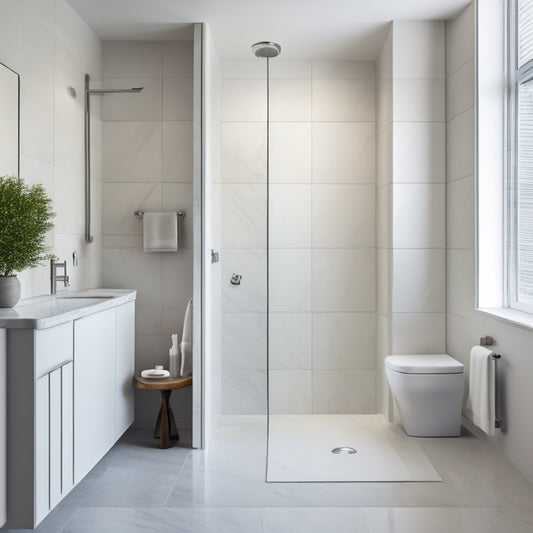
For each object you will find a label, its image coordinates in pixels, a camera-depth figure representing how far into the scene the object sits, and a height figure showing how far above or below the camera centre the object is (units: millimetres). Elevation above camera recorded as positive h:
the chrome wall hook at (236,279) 2906 -68
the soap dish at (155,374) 3123 -600
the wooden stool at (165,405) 3035 -774
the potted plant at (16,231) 2119 +130
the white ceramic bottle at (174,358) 3178 -521
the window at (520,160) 2812 +550
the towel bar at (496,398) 2811 -662
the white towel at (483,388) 2793 -613
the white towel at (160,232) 3348 +200
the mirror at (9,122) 2316 +601
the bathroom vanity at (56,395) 1865 -492
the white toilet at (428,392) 3107 -703
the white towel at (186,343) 3219 -441
